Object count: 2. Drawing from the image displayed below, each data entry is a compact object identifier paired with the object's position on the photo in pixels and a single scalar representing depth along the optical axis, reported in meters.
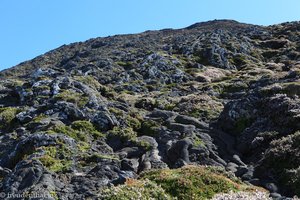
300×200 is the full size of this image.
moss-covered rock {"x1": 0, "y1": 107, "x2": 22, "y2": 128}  41.73
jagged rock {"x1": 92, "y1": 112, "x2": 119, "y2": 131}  37.69
